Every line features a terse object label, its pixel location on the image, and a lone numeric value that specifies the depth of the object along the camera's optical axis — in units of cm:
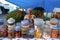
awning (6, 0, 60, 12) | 221
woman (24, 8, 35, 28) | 171
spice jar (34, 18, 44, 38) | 152
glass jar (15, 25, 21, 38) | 155
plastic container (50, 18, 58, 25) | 149
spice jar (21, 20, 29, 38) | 153
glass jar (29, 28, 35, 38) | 157
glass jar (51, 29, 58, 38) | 151
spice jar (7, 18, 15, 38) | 155
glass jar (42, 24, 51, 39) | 154
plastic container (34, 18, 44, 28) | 152
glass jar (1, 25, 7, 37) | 159
